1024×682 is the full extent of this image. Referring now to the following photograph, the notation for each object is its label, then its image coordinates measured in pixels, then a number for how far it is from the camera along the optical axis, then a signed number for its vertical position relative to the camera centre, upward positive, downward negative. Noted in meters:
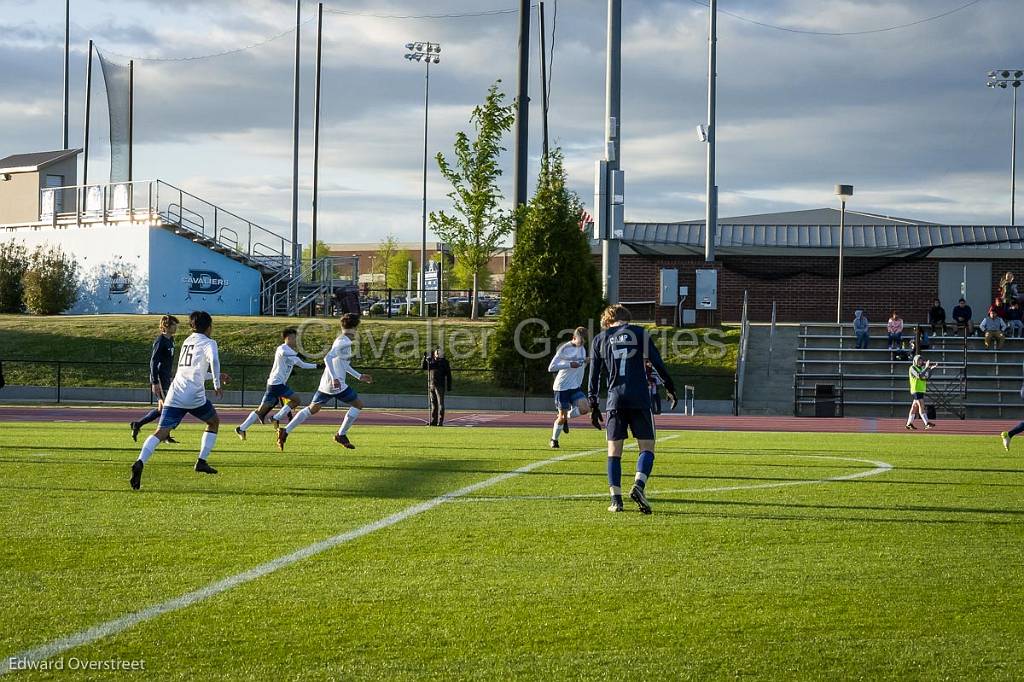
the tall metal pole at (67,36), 63.16 +17.62
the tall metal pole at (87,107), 64.81 +14.15
